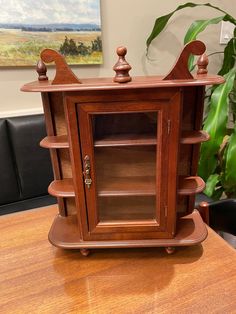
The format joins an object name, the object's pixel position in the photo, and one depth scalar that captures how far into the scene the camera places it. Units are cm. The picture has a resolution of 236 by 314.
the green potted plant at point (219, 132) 111
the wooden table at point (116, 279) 63
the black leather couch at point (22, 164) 137
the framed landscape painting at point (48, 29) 132
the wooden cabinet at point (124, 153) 62
